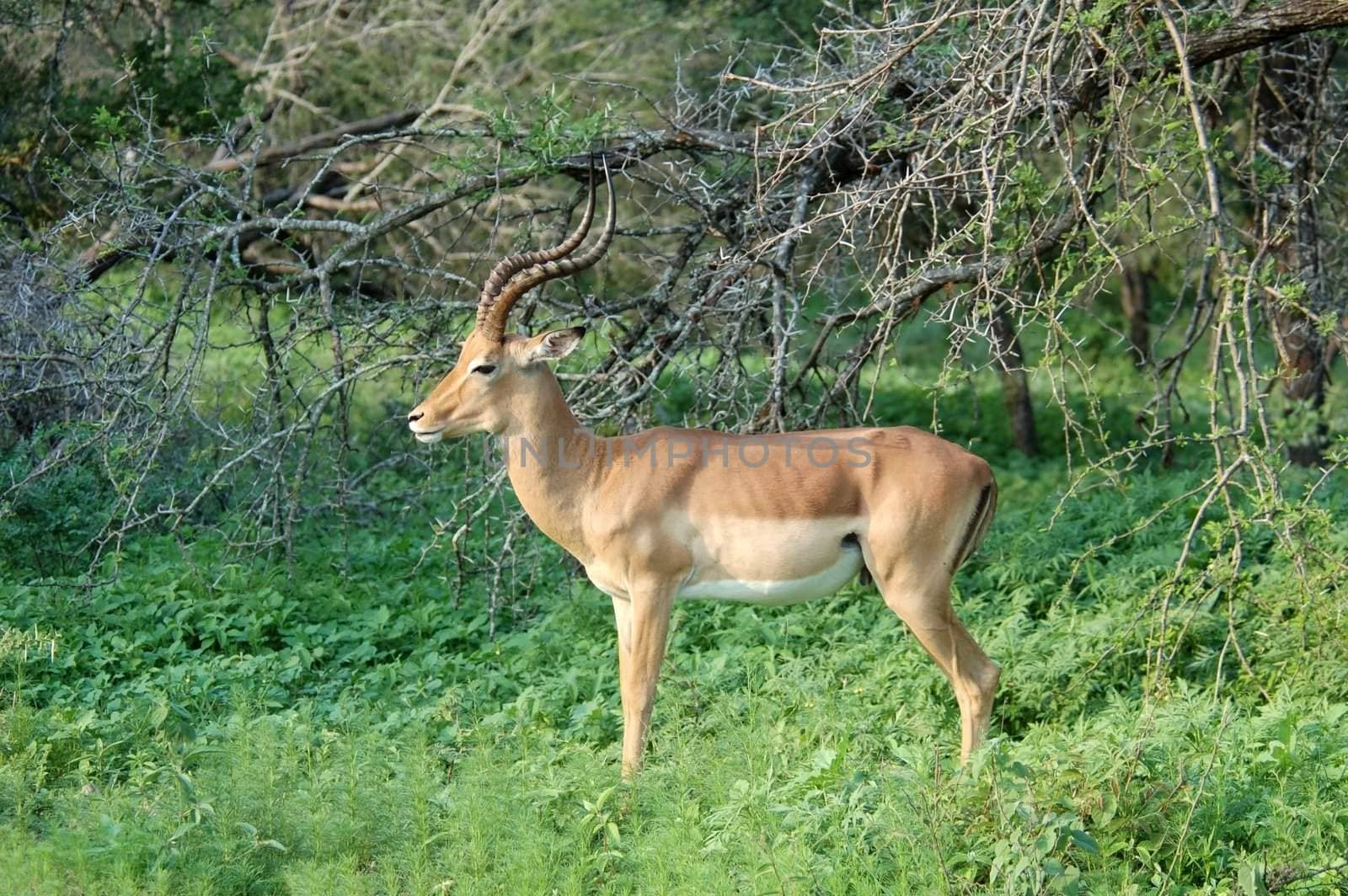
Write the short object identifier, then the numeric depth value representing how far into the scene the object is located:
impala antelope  10.15
